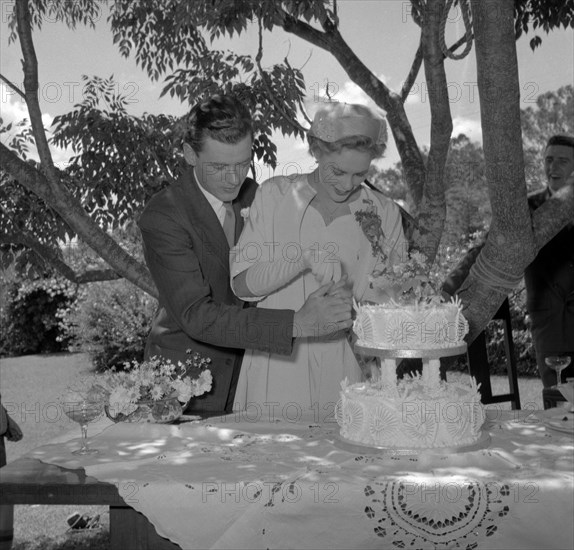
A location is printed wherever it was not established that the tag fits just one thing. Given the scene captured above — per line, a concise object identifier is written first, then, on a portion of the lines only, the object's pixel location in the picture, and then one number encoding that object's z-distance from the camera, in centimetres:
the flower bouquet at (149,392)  322
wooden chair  529
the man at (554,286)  580
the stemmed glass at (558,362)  434
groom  319
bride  338
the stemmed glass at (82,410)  292
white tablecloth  237
